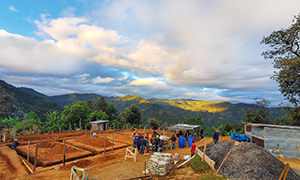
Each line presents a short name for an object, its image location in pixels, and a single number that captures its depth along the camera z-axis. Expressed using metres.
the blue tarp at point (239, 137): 15.85
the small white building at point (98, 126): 31.20
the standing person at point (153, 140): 13.77
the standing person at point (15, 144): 15.04
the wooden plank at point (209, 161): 8.69
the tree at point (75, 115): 36.09
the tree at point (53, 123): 31.08
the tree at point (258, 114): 24.98
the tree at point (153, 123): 40.28
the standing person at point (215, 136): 14.29
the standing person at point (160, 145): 13.07
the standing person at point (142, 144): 12.83
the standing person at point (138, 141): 12.84
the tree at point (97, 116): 38.56
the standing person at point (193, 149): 11.38
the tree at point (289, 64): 15.24
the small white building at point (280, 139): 11.73
